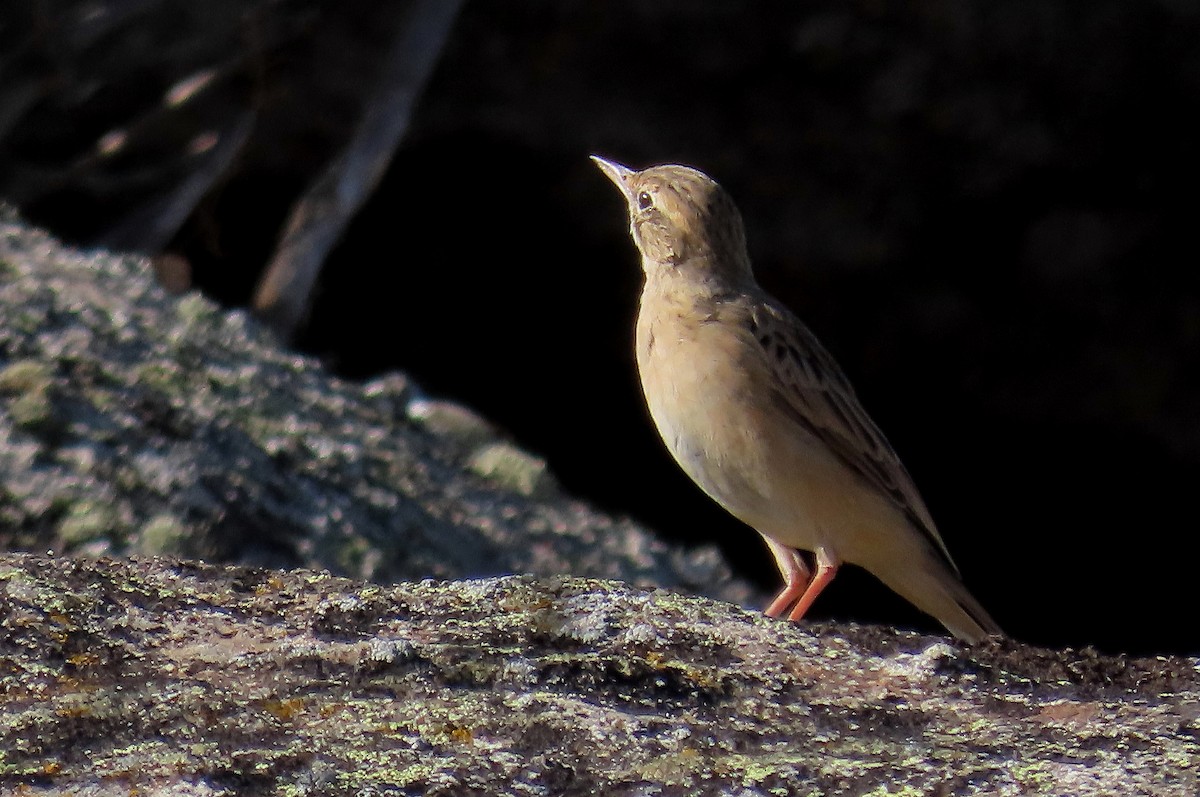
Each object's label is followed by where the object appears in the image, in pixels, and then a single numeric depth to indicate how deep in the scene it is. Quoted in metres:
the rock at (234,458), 10.54
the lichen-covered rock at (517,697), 5.11
